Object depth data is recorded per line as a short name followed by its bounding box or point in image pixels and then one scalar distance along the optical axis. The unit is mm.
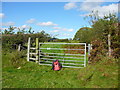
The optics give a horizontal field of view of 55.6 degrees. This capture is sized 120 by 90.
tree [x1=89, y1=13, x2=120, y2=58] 6823
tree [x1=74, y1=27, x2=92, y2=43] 12173
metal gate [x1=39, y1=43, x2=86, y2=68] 7614
